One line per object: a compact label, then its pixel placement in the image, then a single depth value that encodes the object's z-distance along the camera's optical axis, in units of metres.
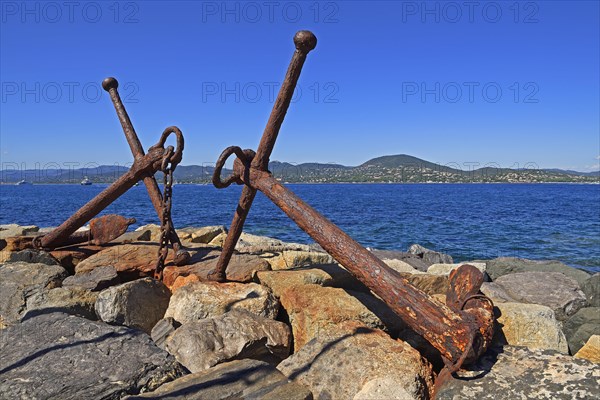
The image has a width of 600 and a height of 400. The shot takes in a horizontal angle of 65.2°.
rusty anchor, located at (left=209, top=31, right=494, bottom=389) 2.73
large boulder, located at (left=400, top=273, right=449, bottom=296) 4.45
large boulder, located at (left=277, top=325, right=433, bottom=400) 2.79
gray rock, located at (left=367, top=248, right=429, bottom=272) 10.41
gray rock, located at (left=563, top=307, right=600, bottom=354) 4.75
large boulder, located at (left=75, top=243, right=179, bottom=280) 4.60
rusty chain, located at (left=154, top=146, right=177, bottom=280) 3.90
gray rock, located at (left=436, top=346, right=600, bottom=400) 2.57
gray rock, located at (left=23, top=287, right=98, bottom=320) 3.73
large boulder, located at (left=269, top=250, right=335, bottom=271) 4.95
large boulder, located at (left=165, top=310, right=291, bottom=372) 3.00
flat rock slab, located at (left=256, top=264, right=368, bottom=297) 4.04
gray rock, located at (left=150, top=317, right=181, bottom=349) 3.42
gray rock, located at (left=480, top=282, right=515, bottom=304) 5.87
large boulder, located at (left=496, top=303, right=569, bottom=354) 3.61
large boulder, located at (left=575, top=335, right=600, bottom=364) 3.41
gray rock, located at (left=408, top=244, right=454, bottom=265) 12.19
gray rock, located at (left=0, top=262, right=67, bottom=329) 3.83
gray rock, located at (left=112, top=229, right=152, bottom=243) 6.02
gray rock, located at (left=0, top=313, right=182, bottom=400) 2.51
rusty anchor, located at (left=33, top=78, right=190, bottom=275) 4.11
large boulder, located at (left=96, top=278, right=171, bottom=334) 3.62
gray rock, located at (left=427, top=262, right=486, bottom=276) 7.44
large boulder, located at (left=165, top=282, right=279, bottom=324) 3.69
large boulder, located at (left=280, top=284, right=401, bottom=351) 3.46
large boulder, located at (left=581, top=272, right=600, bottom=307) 6.26
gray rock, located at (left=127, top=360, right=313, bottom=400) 2.46
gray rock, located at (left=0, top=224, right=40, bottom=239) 7.92
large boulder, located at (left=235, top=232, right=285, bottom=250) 8.30
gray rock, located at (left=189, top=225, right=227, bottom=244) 7.68
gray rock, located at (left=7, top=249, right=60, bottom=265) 4.89
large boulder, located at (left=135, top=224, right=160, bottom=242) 6.30
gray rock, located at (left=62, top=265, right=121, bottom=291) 4.18
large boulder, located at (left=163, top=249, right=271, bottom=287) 4.37
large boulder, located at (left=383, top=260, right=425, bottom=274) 6.59
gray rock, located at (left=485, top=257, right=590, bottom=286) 8.44
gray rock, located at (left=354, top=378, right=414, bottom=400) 2.53
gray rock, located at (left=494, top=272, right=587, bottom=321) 6.02
